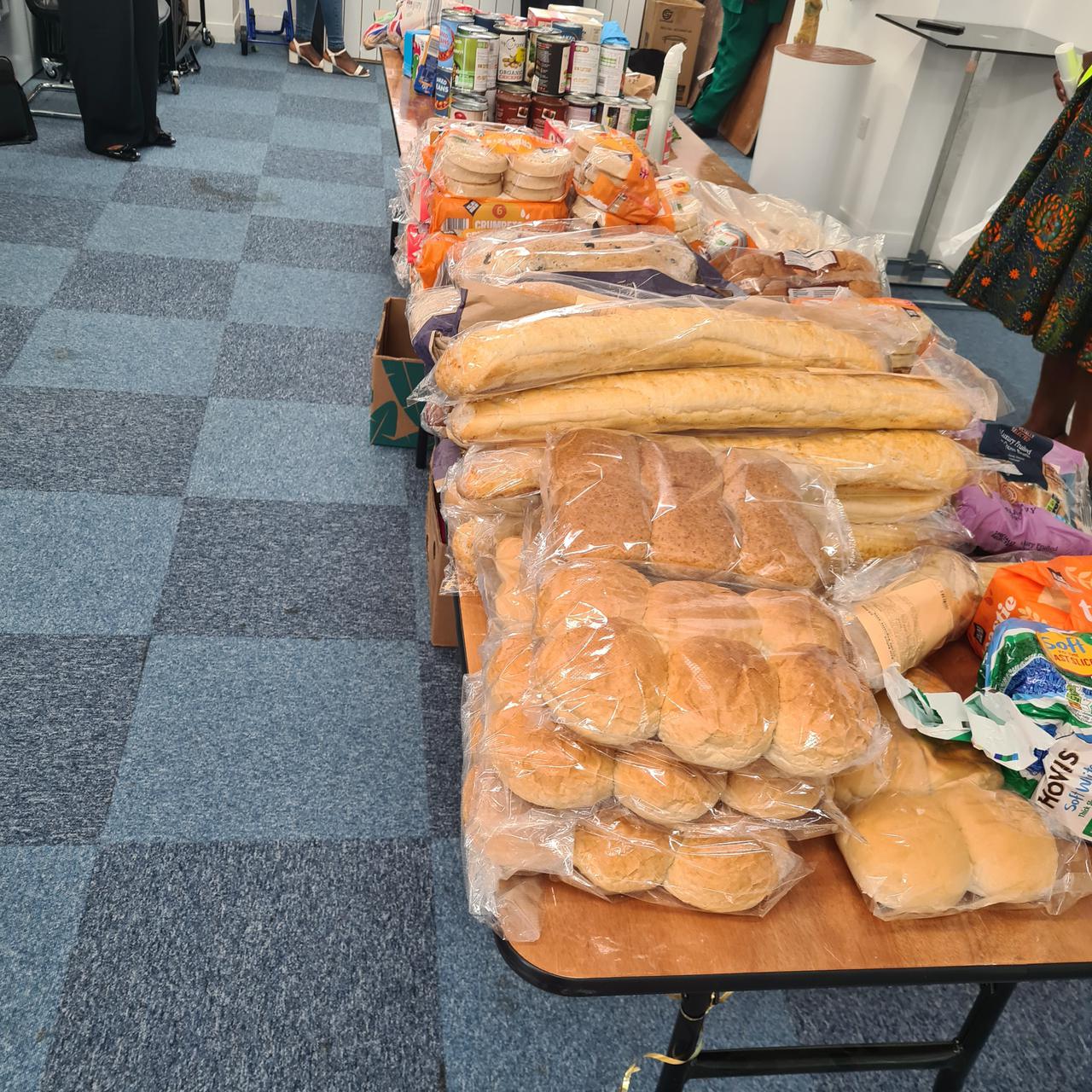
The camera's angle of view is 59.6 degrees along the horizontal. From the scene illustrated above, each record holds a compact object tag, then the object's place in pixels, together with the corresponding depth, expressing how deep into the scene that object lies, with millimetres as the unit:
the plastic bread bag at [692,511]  889
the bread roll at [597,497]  885
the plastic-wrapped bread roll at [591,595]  797
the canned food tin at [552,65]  2488
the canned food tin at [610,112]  2523
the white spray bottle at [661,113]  2545
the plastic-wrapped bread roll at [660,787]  752
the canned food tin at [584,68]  2498
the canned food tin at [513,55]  2607
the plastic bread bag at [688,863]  766
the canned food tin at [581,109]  2514
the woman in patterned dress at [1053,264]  2369
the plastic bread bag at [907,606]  894
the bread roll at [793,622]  808
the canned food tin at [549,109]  2541
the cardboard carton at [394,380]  2361
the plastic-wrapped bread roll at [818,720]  742
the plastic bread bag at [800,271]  1662
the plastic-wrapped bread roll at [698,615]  795
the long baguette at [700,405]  1064
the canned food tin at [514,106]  2549
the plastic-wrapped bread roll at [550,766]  761
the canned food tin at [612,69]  2523
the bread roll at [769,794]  780
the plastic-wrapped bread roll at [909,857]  776
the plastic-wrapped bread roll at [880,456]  1077
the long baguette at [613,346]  1048
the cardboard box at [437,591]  1825
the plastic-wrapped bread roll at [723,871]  766
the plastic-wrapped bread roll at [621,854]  766
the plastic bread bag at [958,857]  780
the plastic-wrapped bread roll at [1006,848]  791
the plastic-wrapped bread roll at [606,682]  735
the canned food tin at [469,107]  2555
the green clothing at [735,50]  5352
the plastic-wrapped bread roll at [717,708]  730
